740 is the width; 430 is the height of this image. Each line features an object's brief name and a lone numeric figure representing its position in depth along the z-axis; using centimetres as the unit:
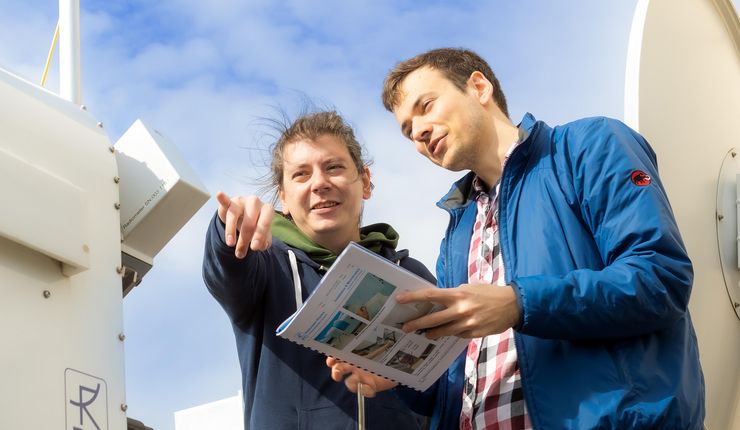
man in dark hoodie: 339
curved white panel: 395
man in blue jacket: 272
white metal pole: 367
